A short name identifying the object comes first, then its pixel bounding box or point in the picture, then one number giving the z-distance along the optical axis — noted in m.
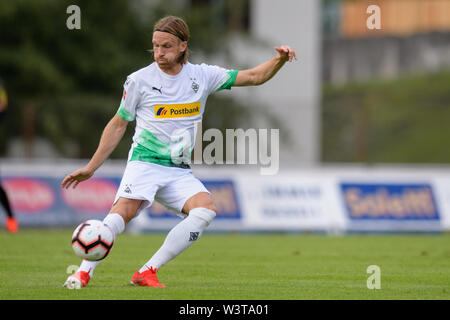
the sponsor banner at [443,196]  17.97
